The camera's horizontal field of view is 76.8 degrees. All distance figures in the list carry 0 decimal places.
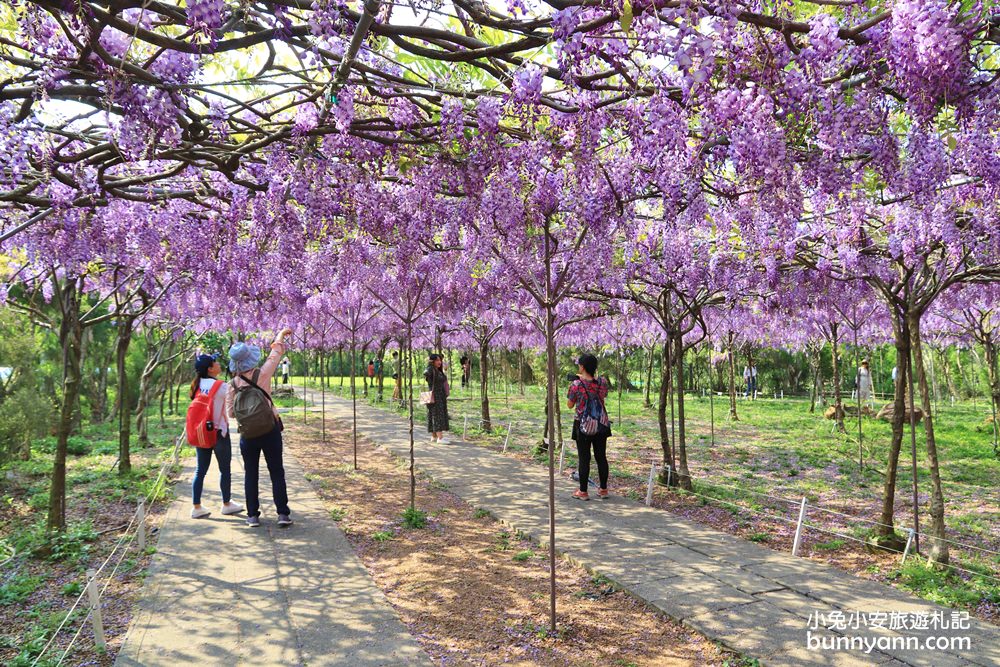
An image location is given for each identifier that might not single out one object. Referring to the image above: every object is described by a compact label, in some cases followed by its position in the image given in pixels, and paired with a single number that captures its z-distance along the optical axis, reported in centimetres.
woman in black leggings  711
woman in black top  1184
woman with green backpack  592
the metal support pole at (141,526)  531
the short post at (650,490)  729
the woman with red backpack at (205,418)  654
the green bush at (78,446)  1128
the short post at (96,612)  346
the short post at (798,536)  561
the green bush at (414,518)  652
